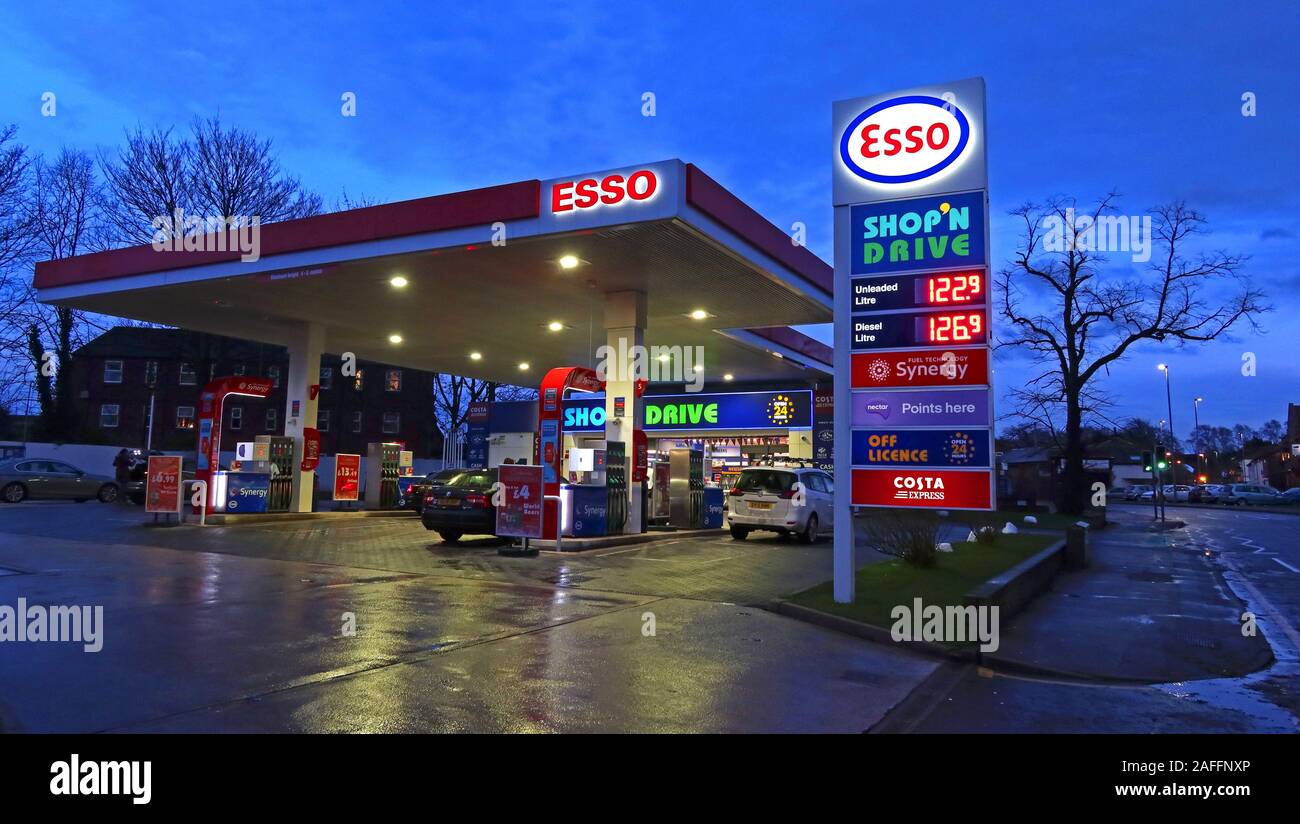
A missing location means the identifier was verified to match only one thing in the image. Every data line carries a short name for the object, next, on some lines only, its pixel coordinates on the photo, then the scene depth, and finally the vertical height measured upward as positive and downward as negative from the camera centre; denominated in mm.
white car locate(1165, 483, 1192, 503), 70469 -3264
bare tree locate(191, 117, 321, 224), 30797 +10572
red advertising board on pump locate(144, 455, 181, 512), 18250 -809
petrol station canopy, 13711 +3830
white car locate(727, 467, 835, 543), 17828 -1074
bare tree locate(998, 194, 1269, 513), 32125 +5094
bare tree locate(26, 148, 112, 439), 30138 +8276
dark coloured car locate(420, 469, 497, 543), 15375 -1051
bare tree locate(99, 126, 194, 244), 29703 +9940
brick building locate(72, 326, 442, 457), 48062 +3580
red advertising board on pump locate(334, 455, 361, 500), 23656 -719
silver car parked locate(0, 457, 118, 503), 24531 -998
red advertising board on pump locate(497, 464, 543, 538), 14047 -877
